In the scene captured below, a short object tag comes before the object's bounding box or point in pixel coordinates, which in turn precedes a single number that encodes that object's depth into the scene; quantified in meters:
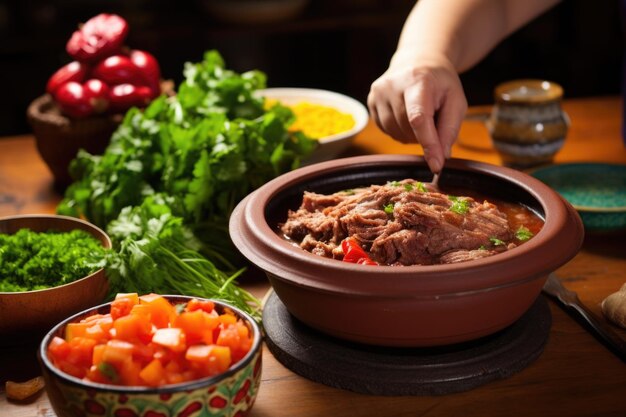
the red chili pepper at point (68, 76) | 1.61
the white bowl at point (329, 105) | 1.58
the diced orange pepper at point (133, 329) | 1.16
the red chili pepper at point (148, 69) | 1.63
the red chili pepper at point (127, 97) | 1.60
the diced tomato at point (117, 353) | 1.15
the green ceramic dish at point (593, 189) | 1.41
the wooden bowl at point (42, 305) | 1.27
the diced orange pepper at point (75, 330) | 1.19
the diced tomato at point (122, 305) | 1.20
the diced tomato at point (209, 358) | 1.15
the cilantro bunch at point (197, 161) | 1.43
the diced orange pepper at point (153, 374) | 1.14
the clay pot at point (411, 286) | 1.20
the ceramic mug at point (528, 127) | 1.58
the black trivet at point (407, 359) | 1.22
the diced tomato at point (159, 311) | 1.19
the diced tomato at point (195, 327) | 1.16
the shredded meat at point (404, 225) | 1.26
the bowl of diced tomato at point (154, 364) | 1.14
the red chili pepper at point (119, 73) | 1.62
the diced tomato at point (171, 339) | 1.15
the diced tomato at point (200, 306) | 1.20
